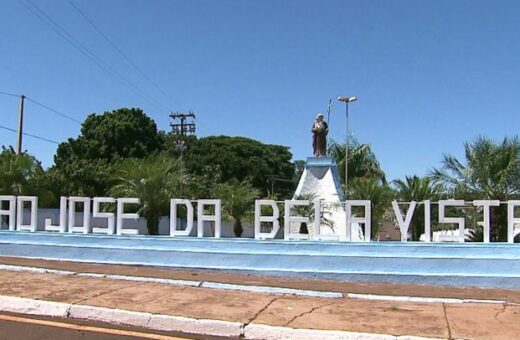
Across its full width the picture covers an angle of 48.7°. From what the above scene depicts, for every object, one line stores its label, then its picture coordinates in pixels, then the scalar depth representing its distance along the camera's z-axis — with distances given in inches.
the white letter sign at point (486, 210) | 493.4
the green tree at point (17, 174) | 789.9
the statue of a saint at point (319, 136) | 826.8
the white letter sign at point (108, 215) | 582.6
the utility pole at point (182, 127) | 2212.8
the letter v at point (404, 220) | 509.4
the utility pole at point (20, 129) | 1218.6
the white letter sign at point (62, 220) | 606.2
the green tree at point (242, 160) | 2153.1
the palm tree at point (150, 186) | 687.7
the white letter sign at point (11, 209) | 619.2
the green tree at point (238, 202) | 1021.2
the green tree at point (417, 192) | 713.5
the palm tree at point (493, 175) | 599.5
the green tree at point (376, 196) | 801.7
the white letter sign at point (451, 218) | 497.0
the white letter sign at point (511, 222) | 498.0
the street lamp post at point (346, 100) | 1210.8
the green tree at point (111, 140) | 1668.3
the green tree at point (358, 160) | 1388.2
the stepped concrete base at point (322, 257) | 473.4
